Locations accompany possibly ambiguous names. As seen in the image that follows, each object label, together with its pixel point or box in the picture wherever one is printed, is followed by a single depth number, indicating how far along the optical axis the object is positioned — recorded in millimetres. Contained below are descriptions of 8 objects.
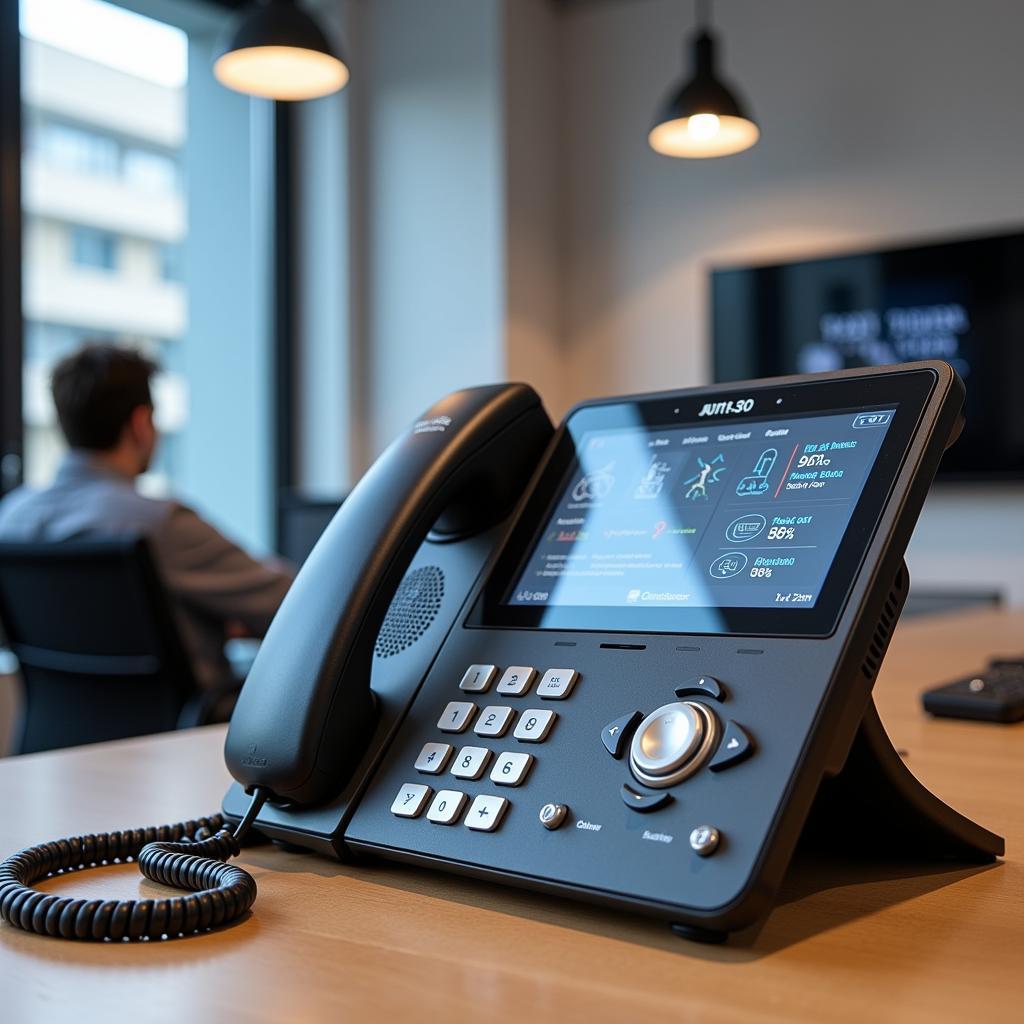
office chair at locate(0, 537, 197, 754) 1665
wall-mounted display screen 3301
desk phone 397
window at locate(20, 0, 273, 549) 3184
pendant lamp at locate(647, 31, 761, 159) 2795
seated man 1985
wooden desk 335
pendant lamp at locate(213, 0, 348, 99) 2234
